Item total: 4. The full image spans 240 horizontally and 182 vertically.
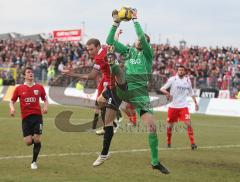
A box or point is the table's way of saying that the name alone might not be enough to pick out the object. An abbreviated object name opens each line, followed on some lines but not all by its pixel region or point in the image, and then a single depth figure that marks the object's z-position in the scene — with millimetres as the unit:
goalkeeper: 10180
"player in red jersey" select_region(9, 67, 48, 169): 10703
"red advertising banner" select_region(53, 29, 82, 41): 62969
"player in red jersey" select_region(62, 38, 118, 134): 10391
